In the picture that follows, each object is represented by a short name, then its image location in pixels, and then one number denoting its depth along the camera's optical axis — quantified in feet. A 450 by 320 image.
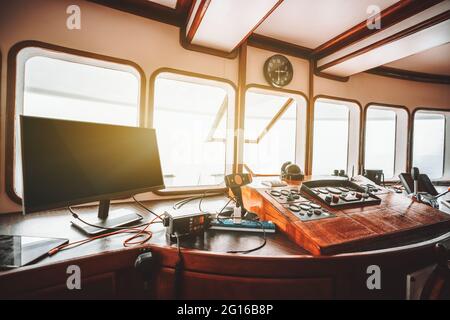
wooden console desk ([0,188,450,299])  2.54
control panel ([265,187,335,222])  3.17
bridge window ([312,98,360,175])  8.71
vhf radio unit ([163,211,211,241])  2.94
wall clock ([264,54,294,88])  7.16
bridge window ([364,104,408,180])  9.54
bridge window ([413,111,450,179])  10.58
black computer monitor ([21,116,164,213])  2.55
